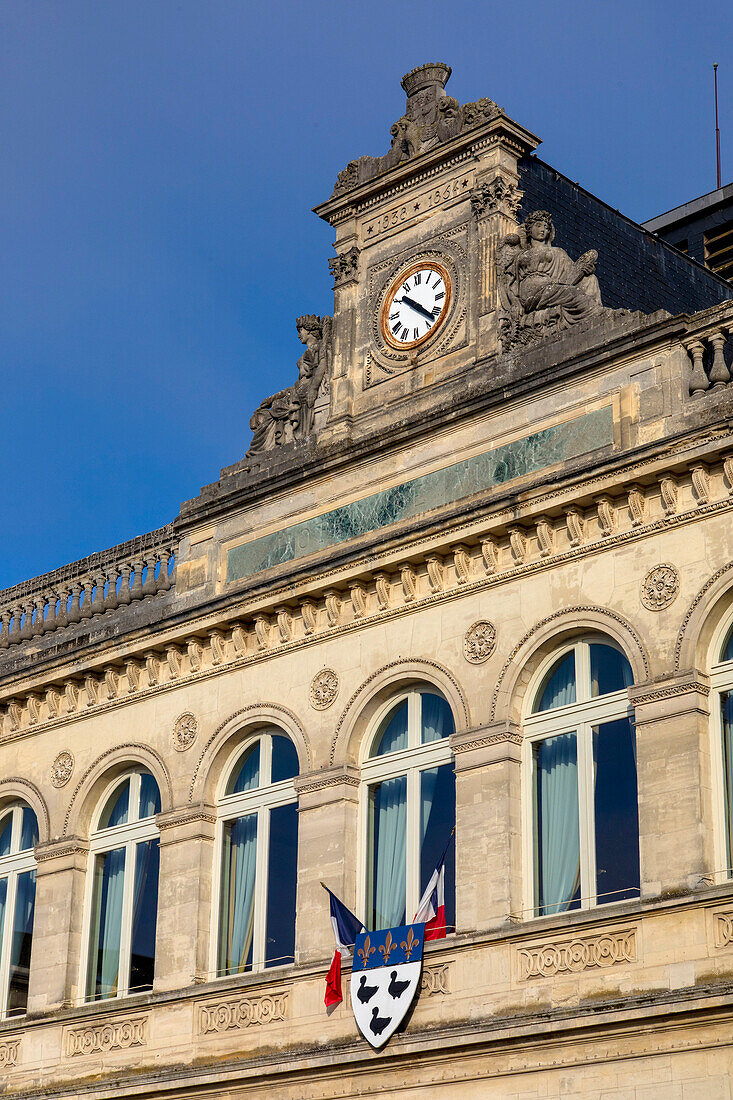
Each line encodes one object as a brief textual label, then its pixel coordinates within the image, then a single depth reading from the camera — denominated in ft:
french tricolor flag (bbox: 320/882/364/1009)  65.77
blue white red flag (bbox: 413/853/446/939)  64.90
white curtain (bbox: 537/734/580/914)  62.39
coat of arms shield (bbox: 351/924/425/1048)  63.67
